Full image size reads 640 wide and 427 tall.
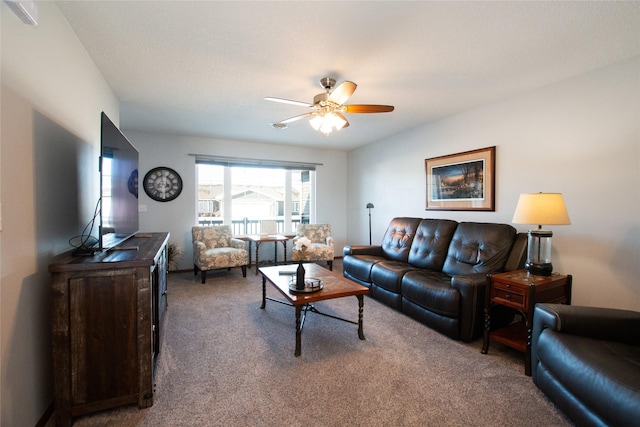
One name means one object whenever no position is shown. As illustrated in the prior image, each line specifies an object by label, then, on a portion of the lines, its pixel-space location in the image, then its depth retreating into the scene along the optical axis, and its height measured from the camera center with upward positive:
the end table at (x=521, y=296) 2.02 -0.67
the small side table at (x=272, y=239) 4.80 -0.54
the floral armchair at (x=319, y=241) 4.96 -0.63
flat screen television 1.71 +0.14
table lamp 2.18 -0.07
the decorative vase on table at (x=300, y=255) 2.42 -0.42
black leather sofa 2.44 -0.67
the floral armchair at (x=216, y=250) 4.25 -0.69
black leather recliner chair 1.25 -0.77
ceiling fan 2.40 +0.90
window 5.21 +0.22
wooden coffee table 2.25 -0.72
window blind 5.04 +0.86
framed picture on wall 3.31 +0.37
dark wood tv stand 1.48 -0.70
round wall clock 4.68 +0.38
